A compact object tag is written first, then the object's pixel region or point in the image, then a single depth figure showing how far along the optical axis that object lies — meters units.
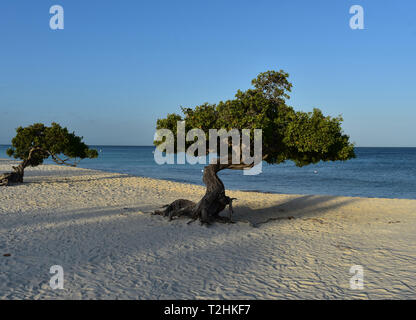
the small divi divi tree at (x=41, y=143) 24.50
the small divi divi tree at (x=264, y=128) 11.90
